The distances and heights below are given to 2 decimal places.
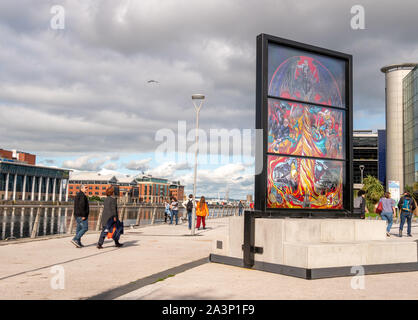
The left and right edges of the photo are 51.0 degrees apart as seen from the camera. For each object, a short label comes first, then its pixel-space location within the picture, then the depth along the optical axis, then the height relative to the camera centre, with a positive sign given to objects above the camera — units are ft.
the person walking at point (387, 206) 54.60 -0.11
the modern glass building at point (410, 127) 223.92 +42.44
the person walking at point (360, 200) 49.70 +0.44
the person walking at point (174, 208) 85.44 -1.64
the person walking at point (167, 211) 91.20 -2.41
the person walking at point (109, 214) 39.65 -1.46
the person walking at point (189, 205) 76.07 -0.96
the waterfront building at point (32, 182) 440.04 +14.97
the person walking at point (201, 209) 71.20 -1.44
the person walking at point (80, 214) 40.47 -1.54
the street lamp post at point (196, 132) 61.40 +9.57
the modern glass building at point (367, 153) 351.25 +41.48
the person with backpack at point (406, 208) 55.83 -0.31
